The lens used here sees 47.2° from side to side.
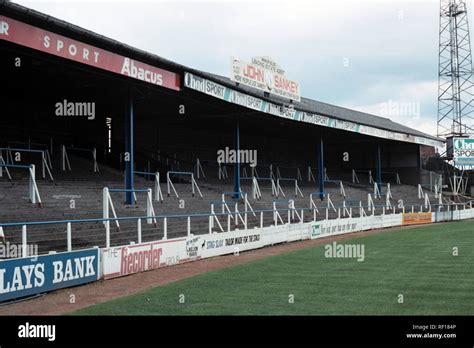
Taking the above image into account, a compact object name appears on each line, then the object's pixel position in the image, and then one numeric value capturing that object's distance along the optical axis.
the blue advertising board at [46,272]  9.98
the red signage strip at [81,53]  12.65
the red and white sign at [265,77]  25.55
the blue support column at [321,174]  32.81
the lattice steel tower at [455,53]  50.50
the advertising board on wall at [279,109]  19.98
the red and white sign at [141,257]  13.14
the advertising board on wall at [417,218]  35.94
